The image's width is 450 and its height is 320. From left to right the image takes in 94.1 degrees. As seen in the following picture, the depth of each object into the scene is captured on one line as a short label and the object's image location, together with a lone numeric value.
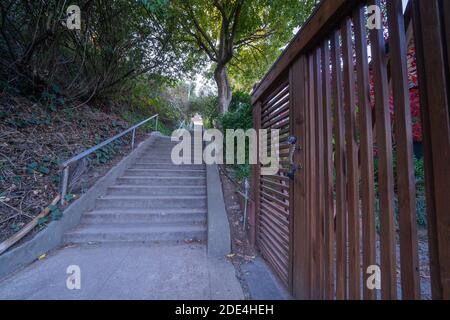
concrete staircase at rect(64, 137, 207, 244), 2.56
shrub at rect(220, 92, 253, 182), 3.60
